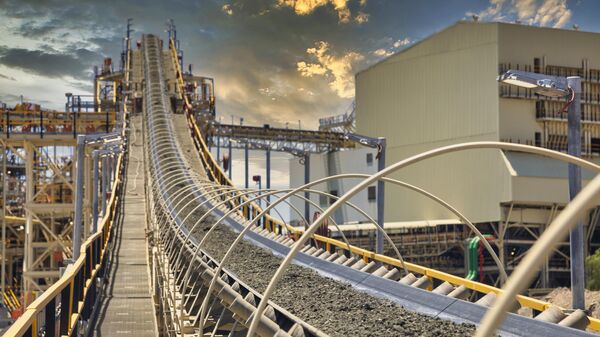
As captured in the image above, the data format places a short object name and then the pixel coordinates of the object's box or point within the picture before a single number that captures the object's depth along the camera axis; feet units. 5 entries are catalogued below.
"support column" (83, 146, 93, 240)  156.76
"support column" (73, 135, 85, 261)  74.64
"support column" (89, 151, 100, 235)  101.45
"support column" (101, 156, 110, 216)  136.42
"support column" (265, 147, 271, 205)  200.95
